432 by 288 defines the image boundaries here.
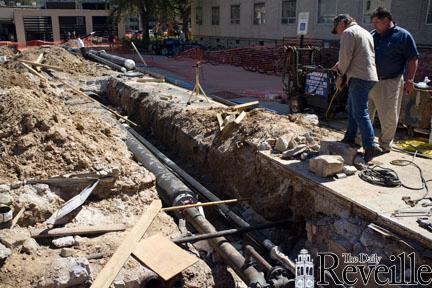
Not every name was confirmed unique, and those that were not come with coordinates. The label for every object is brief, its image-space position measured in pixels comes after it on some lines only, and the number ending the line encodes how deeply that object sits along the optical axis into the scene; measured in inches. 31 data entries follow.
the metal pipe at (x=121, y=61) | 737.0
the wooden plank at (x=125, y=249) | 174.7
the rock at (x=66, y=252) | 192.7
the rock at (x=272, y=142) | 274.8
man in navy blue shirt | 238.2
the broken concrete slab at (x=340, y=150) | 237.1
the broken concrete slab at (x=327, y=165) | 215.9
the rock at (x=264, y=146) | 271.1
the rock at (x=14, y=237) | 188.2
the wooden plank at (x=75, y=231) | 205.0
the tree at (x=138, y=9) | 1402.6
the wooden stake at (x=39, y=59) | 638.5
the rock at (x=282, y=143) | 262.4
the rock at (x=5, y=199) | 206.2
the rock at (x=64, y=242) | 201.5
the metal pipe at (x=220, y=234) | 210.1
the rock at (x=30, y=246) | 190.7
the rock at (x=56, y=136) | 248.1
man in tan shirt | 222.2
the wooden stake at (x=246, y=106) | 379.9
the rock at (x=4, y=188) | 210.8
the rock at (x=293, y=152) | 251.3
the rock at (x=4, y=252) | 176.1
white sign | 486.2
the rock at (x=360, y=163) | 232.3
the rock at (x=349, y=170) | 221.6
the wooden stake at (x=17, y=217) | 200.8
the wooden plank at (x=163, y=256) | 182.7
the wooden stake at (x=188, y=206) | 237.2
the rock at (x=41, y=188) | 222.8
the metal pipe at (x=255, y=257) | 188.2
